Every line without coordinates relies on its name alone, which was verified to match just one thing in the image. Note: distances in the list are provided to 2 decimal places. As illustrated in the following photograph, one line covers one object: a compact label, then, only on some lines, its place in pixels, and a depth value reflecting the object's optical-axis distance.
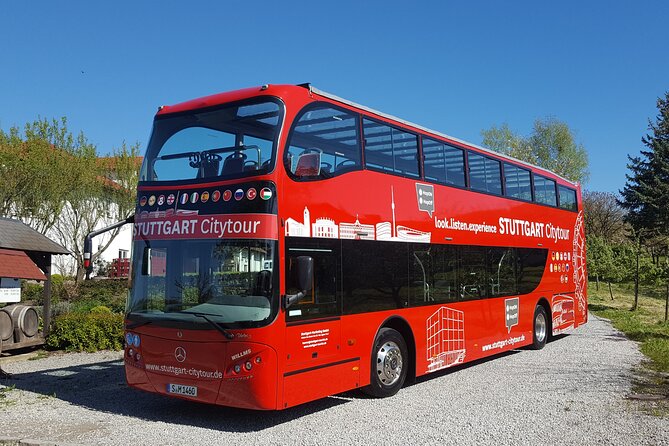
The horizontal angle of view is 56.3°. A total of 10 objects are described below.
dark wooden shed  12.46
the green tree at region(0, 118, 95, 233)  31.02
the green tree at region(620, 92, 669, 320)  44.69
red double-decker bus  7.17
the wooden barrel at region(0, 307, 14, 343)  13.15
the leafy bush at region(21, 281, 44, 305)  25.09
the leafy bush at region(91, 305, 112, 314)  16.12
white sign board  12.19
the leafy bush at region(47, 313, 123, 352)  14.02
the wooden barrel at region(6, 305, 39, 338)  13.51
